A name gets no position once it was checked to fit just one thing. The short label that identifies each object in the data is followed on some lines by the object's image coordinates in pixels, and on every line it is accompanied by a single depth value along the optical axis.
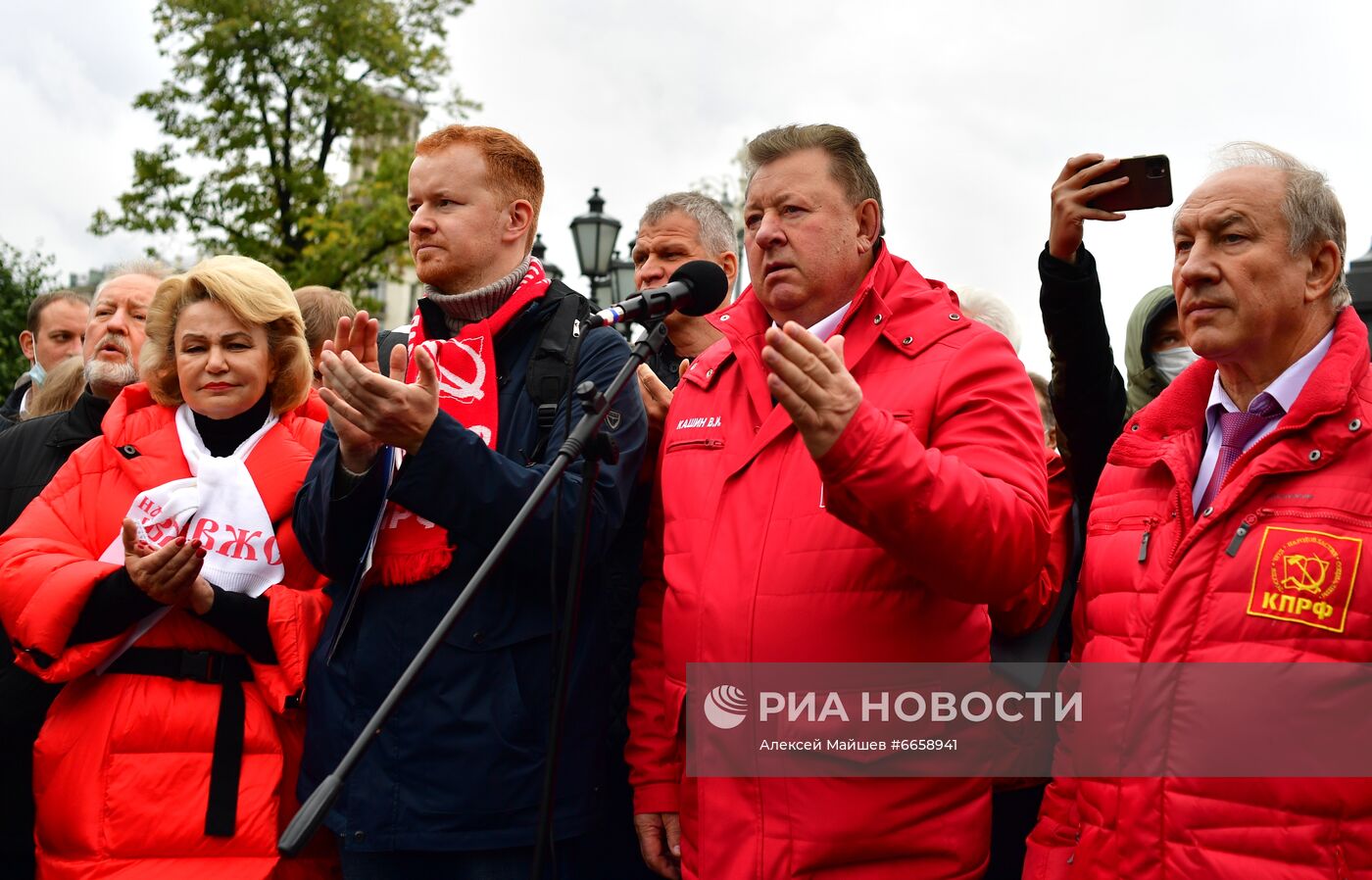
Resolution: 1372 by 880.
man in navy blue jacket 3.11
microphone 2.88
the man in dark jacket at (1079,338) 3.30
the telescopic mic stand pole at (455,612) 2.18
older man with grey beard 3.87
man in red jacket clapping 2.58
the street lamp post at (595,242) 12.30
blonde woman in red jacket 3.44
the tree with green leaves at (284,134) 22.52
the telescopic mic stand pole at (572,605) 2.62
